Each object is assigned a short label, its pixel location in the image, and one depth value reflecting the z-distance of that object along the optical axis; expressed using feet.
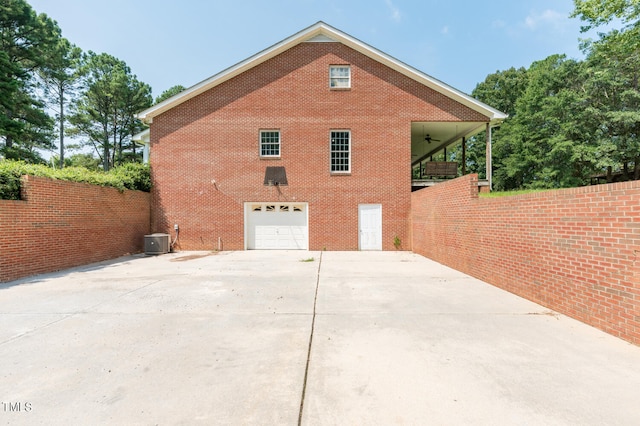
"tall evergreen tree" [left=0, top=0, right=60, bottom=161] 62.44
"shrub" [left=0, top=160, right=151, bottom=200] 23.50
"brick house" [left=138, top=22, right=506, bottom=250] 41.81
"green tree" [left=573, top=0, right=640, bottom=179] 61.41
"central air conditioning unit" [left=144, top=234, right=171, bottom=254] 38.32
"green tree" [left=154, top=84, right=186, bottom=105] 128.52
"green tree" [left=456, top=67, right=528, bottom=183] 105.81
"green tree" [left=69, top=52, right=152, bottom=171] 100.07
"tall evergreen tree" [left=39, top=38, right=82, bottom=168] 85.41
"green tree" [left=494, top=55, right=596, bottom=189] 70.54
